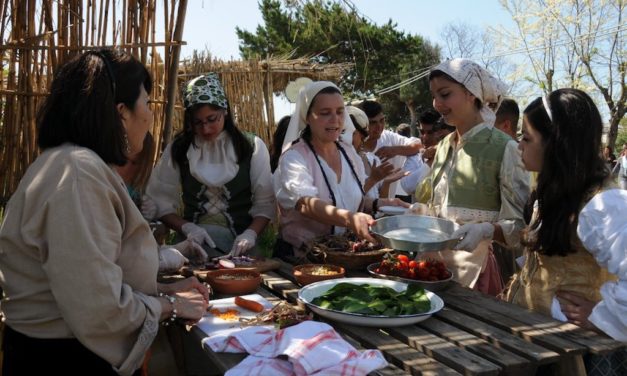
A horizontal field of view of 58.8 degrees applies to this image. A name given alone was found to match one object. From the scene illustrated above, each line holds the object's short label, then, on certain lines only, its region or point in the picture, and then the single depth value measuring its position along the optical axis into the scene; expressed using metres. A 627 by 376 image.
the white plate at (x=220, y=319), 1.96
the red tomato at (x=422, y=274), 2.44
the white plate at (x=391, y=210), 3.14
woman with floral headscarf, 3.24
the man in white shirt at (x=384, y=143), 6.13
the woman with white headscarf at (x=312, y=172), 3.16
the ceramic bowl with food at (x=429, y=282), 2.37
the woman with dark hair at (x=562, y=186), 2.16
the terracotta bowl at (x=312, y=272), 2.43
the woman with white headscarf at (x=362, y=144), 4.27
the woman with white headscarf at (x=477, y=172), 2.77
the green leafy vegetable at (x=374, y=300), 1.98
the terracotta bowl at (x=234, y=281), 2.37
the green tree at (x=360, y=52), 24.06
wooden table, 1.67
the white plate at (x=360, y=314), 1.93
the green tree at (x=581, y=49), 19.17
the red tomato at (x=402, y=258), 2.57
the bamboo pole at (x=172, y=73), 3.78
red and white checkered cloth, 1.56
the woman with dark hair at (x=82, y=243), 1.50
